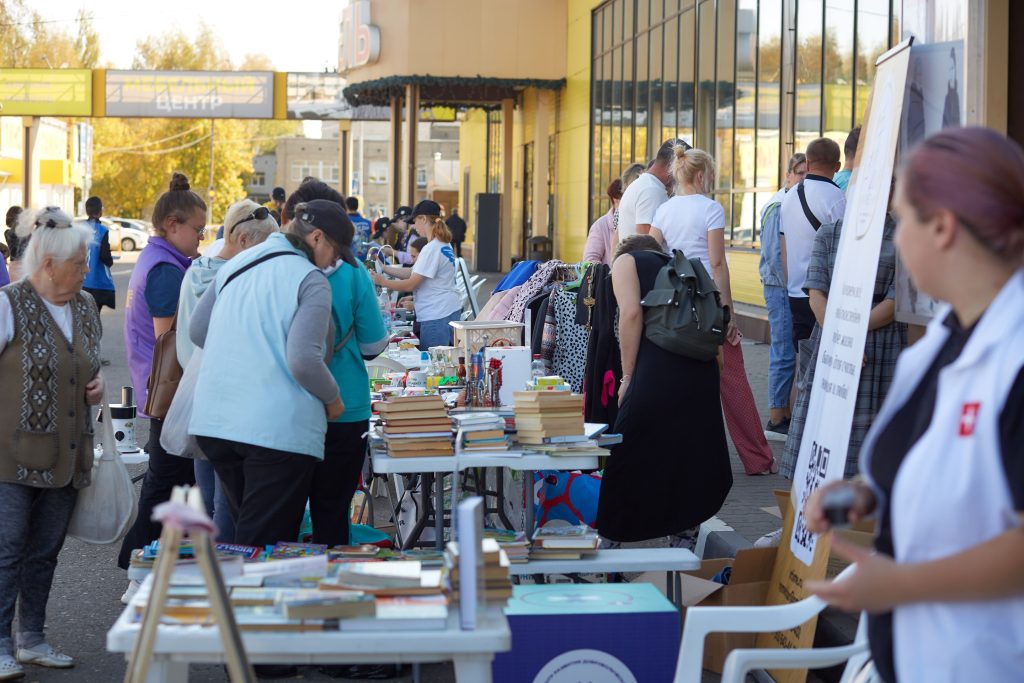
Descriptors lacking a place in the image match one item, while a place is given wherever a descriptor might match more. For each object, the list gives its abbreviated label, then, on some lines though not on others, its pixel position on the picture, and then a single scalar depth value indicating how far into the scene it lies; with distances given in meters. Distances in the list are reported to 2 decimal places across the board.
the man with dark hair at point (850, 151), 12.22
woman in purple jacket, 10.49
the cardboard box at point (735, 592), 8.56
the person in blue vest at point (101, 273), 24.83
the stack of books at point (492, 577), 5.50
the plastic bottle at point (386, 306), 19.11
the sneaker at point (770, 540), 9.69
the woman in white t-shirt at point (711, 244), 13.72
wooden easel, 4.50
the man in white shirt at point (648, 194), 14.62
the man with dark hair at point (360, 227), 24.94
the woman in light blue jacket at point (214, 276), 9.38
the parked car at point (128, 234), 102.58
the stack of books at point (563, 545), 8.00
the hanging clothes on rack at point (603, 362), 11.73
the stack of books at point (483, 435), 9.05
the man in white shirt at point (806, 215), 13.58
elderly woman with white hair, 8.35
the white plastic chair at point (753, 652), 6.05
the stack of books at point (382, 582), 5.48
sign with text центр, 75.72
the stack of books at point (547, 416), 9.07
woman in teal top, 8.86
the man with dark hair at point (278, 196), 29.45
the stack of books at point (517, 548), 7.77
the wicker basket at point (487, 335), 11.15
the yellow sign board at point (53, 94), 76.31
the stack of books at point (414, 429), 8.89
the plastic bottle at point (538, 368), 12.02
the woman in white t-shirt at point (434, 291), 17.82
